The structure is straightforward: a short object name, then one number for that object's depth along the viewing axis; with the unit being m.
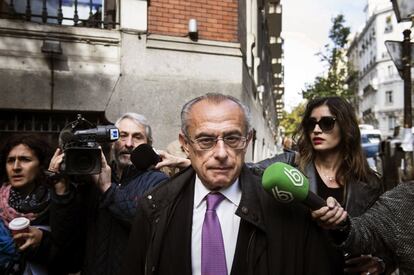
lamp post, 6.04
